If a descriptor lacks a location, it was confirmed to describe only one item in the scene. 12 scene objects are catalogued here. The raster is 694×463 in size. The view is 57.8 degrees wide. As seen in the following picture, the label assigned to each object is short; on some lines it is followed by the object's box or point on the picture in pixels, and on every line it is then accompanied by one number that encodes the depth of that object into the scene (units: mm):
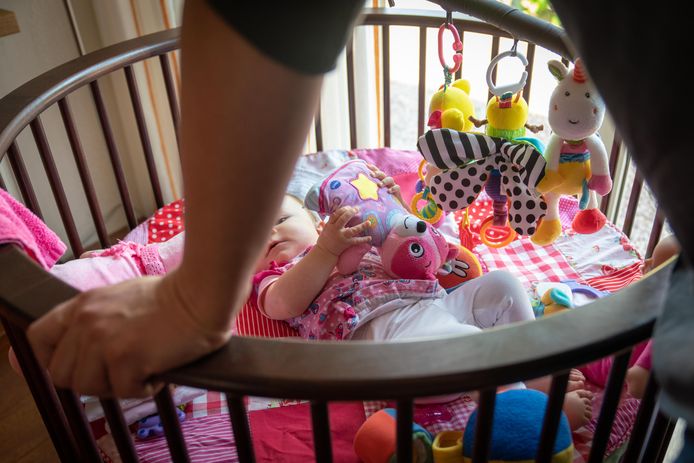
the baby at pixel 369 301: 1061
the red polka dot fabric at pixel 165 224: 1410
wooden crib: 485
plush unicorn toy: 885
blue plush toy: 802
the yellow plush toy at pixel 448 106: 1096
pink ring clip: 1049
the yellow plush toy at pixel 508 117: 991
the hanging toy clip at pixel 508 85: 968
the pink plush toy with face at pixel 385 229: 1126
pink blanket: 687
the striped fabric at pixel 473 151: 952
